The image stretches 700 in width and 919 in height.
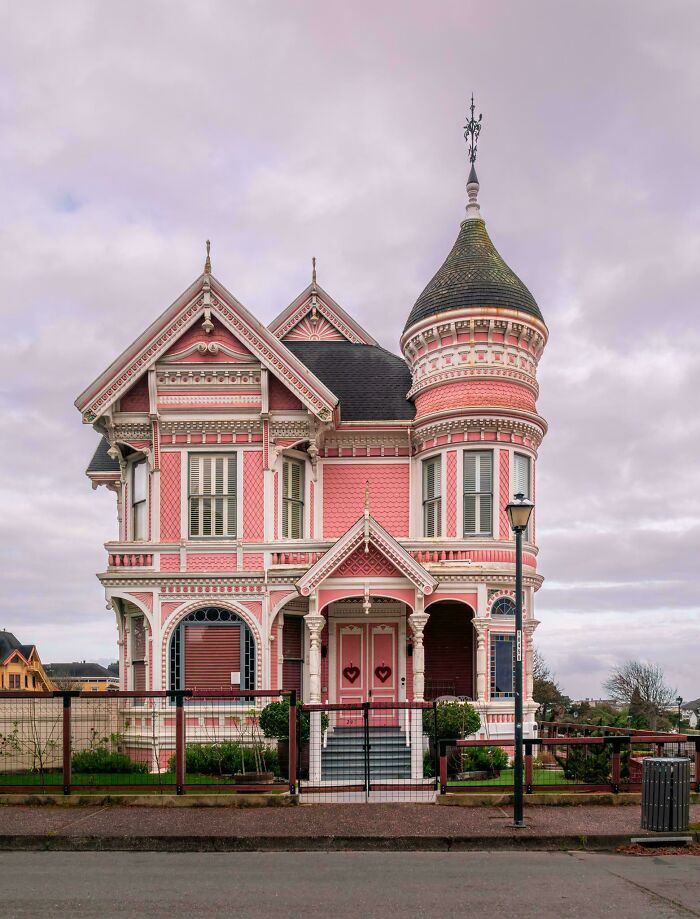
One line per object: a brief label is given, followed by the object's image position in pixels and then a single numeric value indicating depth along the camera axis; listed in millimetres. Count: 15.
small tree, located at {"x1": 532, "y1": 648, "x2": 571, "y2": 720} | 62281
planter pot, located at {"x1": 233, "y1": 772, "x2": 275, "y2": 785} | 18844
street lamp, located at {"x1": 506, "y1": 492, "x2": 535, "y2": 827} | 14625
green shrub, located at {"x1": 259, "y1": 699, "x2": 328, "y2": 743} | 20938
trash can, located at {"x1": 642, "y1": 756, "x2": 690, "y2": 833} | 14062
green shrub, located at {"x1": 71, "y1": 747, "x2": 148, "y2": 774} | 17891
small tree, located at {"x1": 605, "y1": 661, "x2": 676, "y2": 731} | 68188
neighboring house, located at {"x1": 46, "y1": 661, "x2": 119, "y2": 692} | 131750
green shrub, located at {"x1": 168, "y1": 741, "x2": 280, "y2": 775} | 19438
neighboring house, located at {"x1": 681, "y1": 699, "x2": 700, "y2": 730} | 97850
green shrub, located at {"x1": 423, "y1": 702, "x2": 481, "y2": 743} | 21578
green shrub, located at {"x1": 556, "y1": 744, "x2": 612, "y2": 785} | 18266
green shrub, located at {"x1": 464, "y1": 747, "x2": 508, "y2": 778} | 20391
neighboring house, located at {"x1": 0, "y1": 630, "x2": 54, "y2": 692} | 89231
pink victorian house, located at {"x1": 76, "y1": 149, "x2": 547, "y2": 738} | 23750
